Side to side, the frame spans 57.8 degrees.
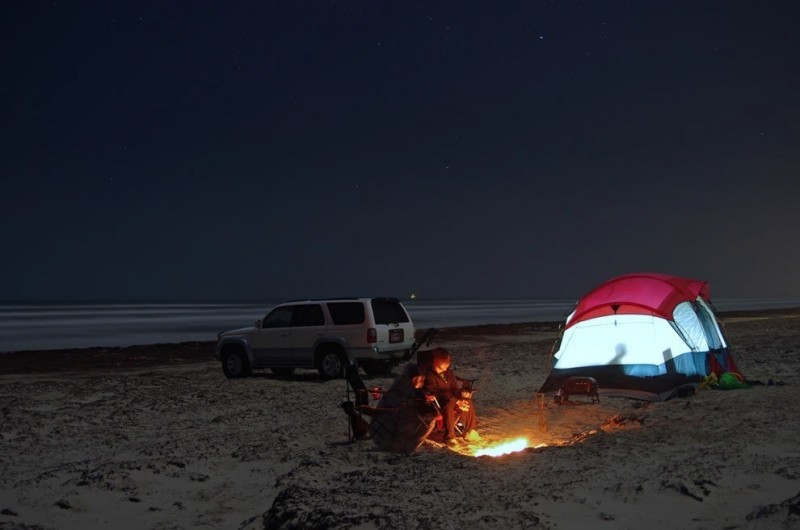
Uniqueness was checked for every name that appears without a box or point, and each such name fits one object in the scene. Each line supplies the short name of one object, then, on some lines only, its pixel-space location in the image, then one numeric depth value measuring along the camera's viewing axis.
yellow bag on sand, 13.32
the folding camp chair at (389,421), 9.85
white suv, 17.36
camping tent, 13.03
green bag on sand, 13.35
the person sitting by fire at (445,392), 9.96
